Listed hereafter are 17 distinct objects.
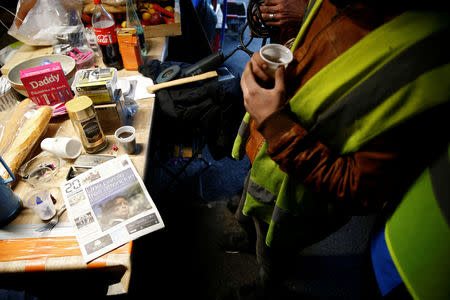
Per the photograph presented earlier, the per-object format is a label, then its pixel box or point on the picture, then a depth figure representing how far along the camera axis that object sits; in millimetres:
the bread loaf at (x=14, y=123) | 1150
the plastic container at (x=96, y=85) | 1139
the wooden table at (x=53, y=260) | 821
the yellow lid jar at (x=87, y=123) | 1010
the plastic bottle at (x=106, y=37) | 1483
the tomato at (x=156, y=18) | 1940
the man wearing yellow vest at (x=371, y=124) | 567
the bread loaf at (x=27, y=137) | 1045
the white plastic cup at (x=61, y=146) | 1086
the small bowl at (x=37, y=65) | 1324
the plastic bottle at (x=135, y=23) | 1783
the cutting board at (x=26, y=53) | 1648
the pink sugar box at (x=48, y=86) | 1200
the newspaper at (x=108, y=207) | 888
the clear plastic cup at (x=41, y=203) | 917
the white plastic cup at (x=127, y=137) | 1101
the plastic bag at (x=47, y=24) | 1726
